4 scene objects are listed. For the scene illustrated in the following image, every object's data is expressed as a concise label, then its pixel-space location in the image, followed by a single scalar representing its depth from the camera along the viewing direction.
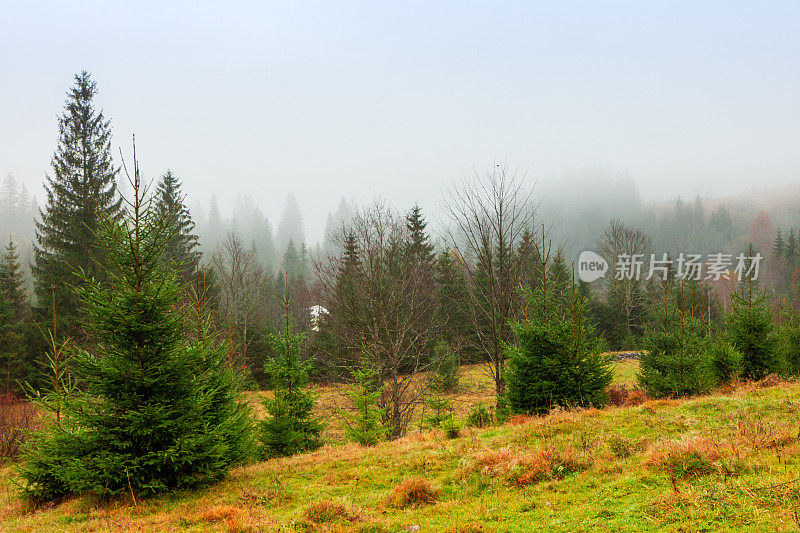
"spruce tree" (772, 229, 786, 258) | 72.06
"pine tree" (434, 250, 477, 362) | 36.53
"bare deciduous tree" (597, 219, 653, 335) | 41.47
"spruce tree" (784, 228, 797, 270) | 67.81
